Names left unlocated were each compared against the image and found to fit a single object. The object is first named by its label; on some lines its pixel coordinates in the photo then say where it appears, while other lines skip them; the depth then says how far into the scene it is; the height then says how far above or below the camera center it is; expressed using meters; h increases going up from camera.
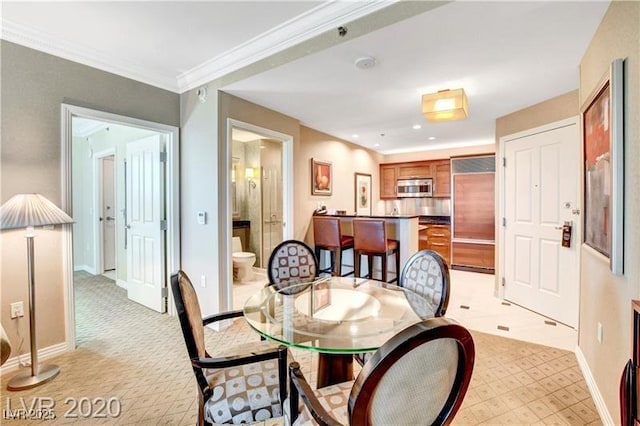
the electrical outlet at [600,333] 1.83 -0.80
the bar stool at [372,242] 3.54 -0.42
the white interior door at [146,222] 3.34 -0.15
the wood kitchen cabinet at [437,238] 5.62 -0.59
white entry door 3.05 -0.15
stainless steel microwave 6.12 +0.43
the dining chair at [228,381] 1.29 -0.83
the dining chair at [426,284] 1.81 -0.52
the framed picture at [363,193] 5.78 +0.30
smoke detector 2.30 +1.17
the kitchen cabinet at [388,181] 6.54 +0.61
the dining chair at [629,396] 0.97 -0.64
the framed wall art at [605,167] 1.54 +0.24
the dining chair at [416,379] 0.76 -0.48
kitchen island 3.79 -0.33
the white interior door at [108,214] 5.02 -0.07
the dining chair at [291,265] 2.46 -0.48
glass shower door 5.48 +0.11
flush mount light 2.85 +1.00
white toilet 4.64 -0.91
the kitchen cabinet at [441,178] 5.92 +0.60
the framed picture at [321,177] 4.61 +0.50
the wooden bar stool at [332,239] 3.90 -0.41
